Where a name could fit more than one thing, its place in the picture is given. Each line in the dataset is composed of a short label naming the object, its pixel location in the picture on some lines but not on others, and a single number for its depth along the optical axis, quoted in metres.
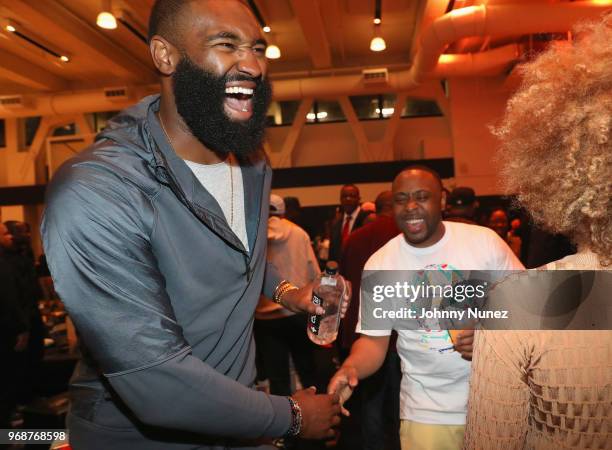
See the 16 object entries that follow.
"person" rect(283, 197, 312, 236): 6.90
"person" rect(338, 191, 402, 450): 3.45
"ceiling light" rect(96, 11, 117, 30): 8.22
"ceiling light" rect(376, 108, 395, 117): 14.84
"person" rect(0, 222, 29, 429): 4.26
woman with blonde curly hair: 1.18
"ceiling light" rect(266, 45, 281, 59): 10.20
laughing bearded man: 1.23
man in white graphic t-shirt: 2.17
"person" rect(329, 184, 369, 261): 6.83
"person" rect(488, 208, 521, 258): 6.19
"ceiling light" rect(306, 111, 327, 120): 15.08
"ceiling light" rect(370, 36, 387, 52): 10.18
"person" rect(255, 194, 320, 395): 4.79
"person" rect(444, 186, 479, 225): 3.97
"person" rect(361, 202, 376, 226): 6.25
